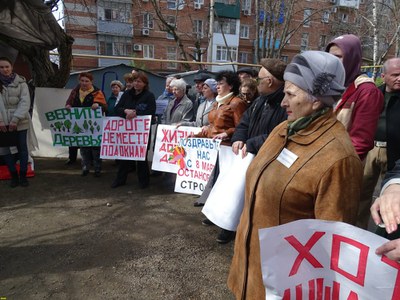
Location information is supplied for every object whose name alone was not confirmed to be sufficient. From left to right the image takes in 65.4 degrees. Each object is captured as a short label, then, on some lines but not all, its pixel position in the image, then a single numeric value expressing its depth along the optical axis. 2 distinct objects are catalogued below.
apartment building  34.22
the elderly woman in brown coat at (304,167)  1.44
